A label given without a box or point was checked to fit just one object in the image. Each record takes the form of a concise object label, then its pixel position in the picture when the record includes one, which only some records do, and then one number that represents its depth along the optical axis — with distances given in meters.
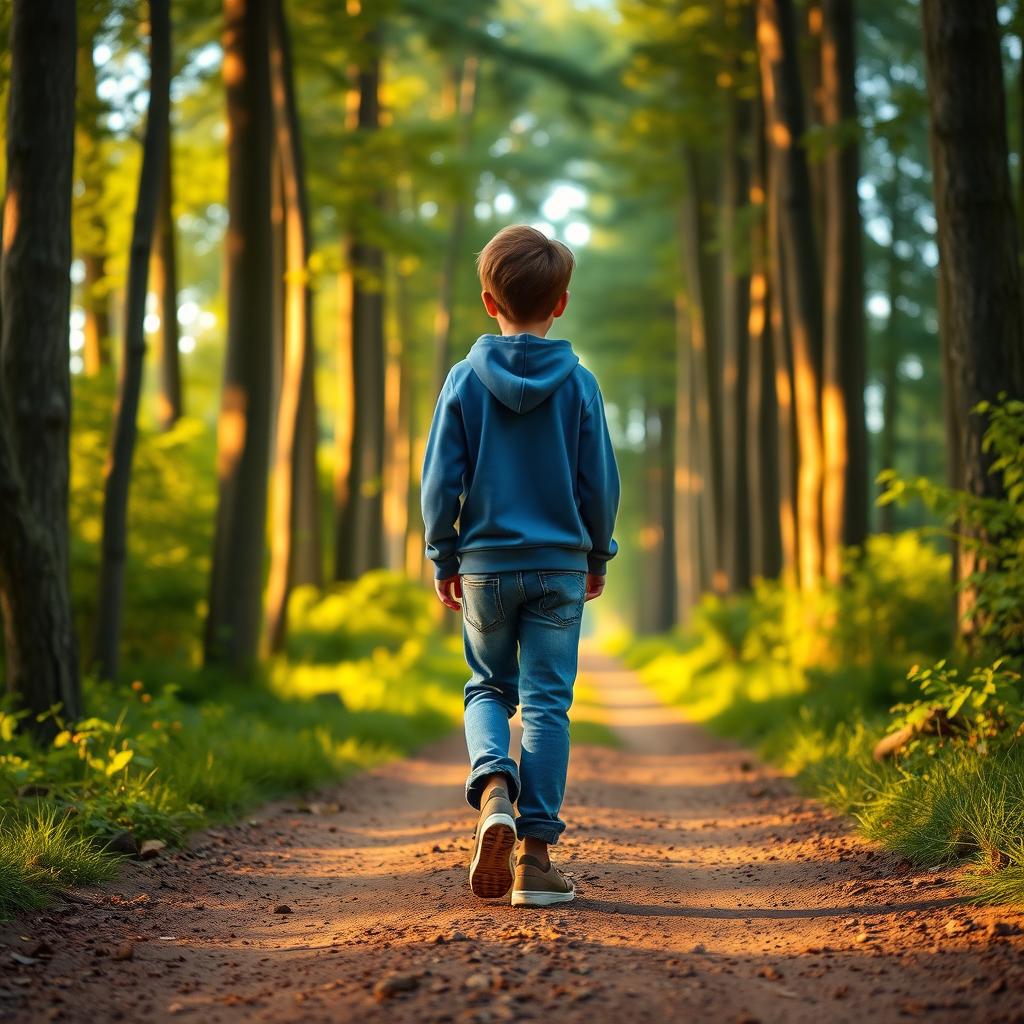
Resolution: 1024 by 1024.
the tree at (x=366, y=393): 16.83
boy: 4.07
